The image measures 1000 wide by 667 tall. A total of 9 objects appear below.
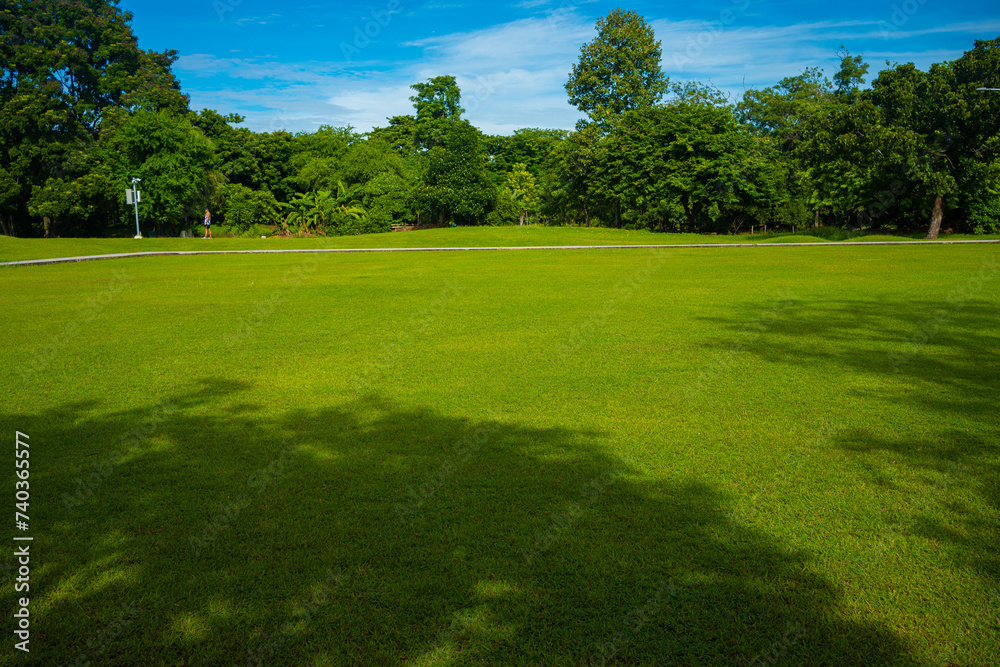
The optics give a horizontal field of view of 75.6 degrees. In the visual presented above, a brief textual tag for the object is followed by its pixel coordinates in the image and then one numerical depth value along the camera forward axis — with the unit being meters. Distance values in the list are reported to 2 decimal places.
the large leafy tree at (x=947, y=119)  36.00
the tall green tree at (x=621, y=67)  62.53
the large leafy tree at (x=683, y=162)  48.03
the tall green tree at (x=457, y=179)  54.41
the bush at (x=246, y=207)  57.09
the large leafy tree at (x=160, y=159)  49.06
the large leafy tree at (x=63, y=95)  49.69
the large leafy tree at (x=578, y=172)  53.91
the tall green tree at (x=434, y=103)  72.69
